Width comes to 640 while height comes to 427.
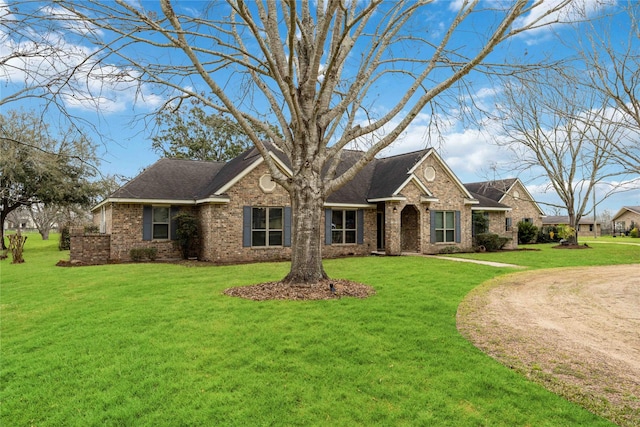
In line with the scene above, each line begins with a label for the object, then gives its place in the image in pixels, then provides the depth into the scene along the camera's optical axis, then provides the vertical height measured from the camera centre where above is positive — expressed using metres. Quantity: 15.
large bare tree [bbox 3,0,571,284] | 8.25 +4.00
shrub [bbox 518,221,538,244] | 32.34 -0.60
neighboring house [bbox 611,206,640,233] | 57.09 +0.90
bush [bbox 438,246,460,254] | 21.01 -1.35
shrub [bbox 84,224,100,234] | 24.23 -0.25
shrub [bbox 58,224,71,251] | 27.73 -1.02
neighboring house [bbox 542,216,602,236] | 60.34 -0.36
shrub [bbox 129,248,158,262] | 17.22 -1.27
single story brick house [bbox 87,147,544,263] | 17.27 +0.77
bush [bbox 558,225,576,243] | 27.32 -0.59
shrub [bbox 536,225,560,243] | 35.22 -0.93
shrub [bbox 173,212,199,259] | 17.66 -0.27
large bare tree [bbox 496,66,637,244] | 26.36 +4.96
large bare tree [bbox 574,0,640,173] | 14.60 +6.43
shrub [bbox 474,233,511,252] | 23.28 -1.02
